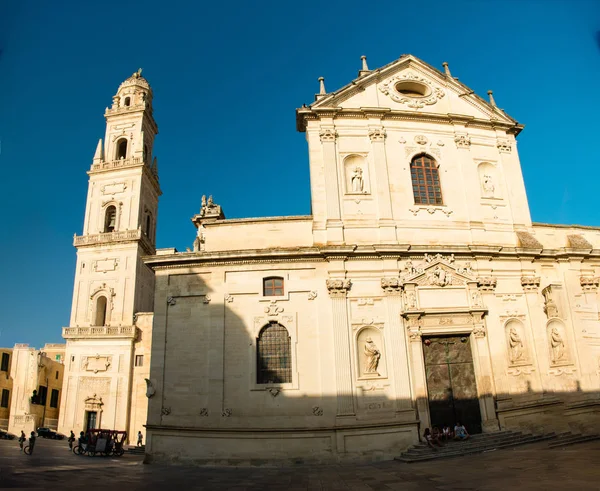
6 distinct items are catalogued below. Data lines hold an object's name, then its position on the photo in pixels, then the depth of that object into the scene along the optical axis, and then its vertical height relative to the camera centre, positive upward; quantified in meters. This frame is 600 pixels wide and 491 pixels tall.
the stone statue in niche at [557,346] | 20.00 +1.52
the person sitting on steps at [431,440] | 16.77 -1.77
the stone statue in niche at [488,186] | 22.34 +9.09
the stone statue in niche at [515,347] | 19.53 +1.50
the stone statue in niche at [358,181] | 21.20 +9.06
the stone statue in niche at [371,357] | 18.34 +1.26
